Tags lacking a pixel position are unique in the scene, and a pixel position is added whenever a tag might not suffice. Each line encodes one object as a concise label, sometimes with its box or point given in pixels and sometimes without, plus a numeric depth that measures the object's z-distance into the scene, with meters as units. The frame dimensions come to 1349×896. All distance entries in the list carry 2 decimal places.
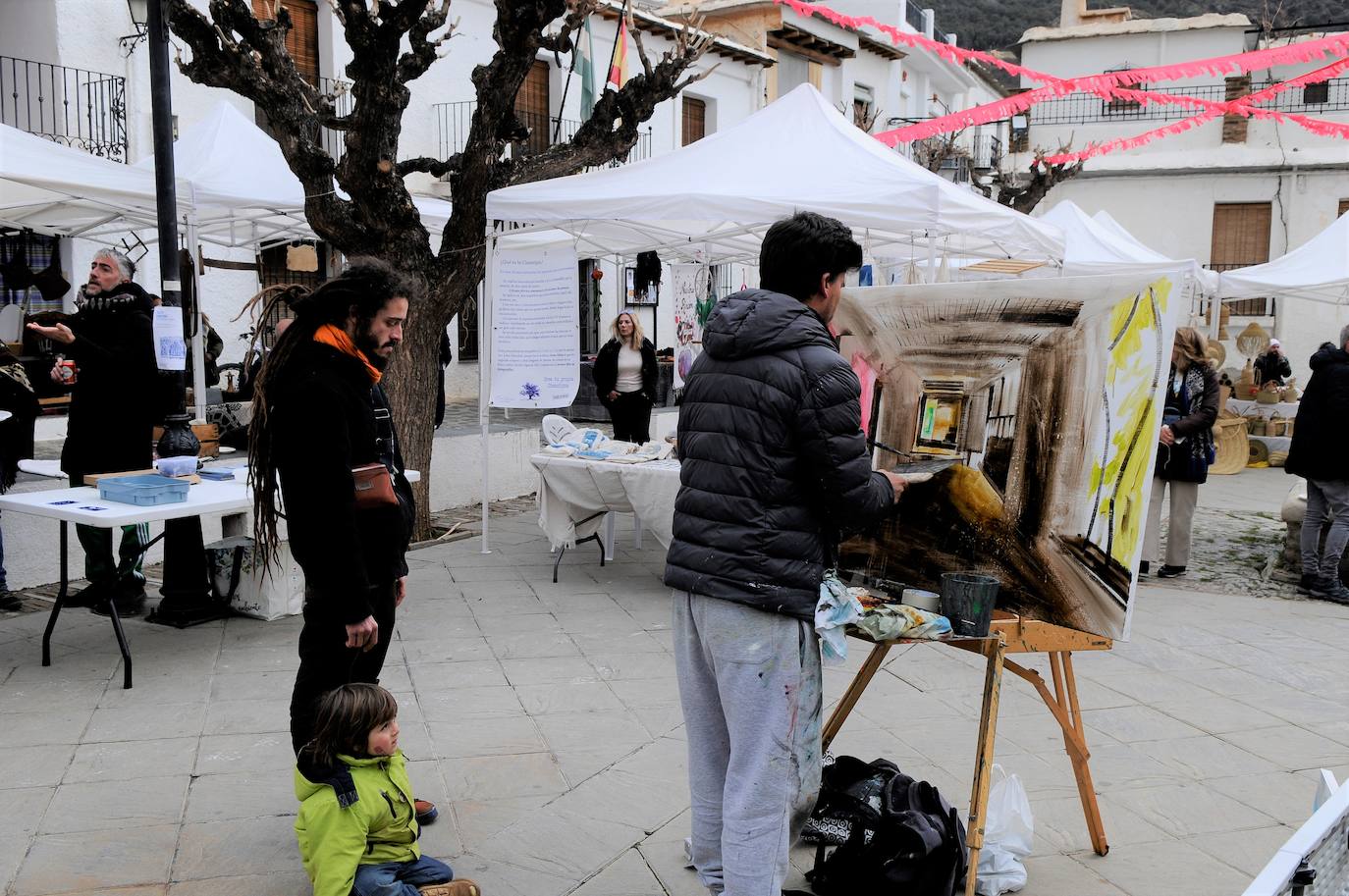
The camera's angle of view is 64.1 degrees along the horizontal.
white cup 2.88
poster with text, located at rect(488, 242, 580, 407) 7.21
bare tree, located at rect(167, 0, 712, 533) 6.69
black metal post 5.39
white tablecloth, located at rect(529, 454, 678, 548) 6.27
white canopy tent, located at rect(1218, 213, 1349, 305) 12.94
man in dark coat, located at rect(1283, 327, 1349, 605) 6.62
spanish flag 9.53
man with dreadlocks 2.71
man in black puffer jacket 2.32
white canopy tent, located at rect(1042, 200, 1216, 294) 12.08
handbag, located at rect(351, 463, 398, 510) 2.84
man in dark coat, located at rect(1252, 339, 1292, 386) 16.23
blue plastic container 4.50
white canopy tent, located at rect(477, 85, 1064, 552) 6.21
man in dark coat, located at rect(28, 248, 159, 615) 5.33
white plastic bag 2.95
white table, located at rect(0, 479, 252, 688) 4.27
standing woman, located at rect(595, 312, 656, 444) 9.27
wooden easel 2.68
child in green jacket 2.65
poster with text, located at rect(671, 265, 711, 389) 10.50
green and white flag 10.15
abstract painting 2.82
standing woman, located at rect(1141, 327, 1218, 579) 6.82
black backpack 2.73
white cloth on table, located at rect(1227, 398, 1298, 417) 14.30
